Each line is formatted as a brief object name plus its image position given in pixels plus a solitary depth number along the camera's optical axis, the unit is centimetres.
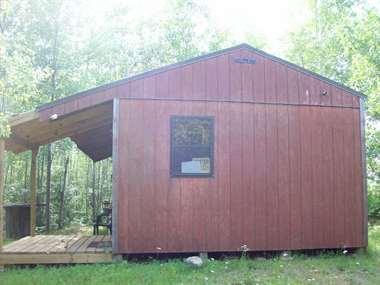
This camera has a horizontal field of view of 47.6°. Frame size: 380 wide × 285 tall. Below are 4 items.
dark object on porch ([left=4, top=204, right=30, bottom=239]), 1056
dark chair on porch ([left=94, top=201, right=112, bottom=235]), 920
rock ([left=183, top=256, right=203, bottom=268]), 648
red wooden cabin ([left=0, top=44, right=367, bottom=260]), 711
